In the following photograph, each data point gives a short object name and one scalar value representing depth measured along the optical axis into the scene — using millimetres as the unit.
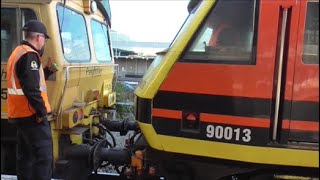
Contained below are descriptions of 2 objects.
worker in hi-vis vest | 2713
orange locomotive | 2273
